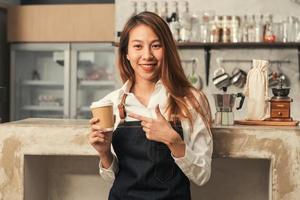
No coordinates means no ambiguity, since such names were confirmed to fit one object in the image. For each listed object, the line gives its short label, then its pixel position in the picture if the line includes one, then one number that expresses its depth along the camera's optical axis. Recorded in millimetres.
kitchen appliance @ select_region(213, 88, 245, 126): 1940
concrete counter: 1800
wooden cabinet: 4664
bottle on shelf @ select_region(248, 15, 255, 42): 4040
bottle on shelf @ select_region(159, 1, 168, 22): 4235
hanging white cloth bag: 2035
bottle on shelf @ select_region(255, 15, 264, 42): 4043
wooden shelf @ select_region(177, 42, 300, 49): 3961
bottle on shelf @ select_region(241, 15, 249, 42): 4043
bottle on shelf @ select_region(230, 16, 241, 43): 4035
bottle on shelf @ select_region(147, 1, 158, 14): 4279
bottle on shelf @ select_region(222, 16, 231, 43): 4023
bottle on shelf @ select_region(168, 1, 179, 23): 4168
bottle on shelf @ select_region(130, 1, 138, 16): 4309
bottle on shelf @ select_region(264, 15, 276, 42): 4000
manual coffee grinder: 2004
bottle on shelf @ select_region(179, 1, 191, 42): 4109
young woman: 1492
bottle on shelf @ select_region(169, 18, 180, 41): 4102
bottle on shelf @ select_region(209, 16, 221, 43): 4039
